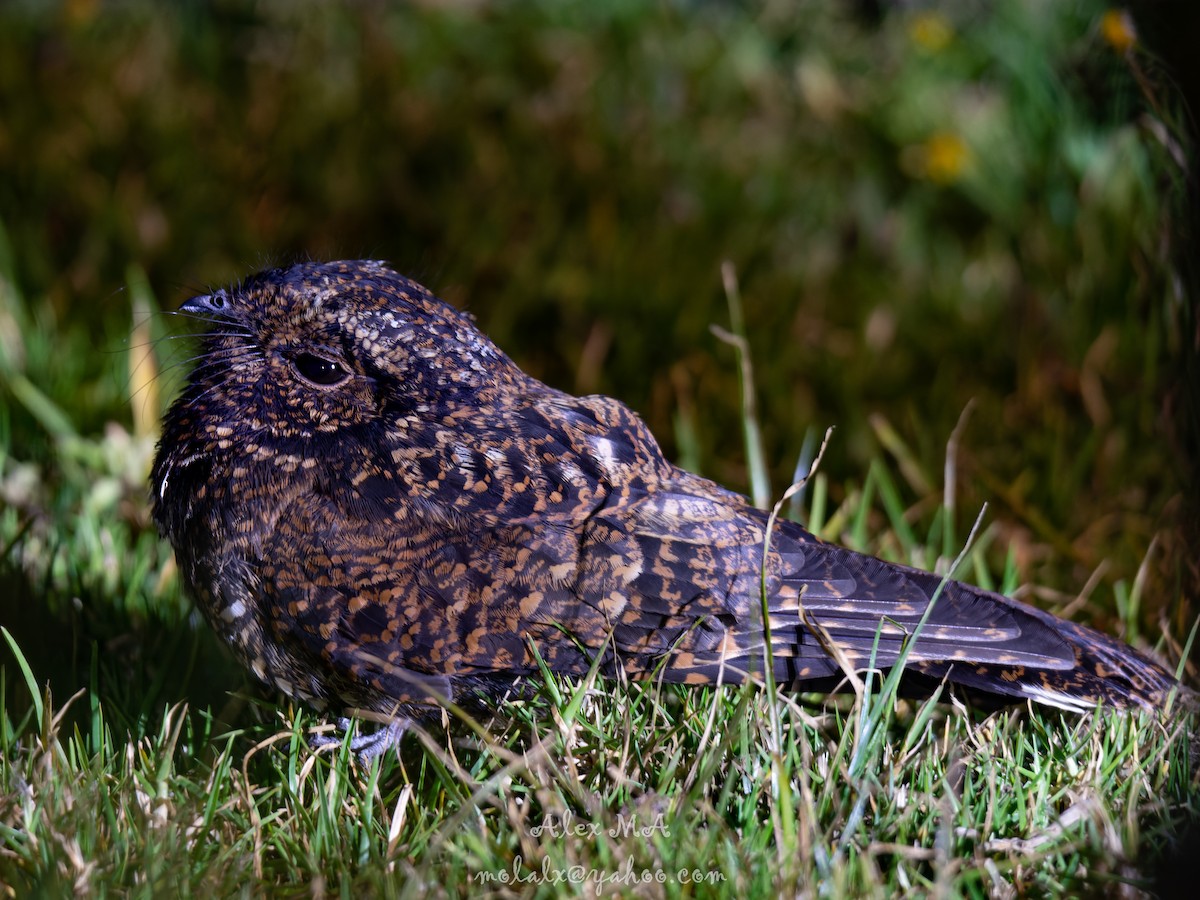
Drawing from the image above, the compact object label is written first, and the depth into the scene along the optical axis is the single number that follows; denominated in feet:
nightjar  16.70
